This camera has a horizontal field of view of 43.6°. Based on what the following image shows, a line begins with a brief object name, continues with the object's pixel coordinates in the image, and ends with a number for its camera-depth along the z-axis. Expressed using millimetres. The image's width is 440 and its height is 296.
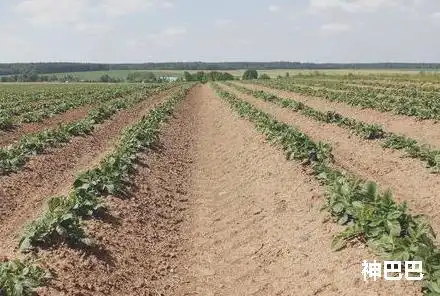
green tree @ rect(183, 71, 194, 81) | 159375
